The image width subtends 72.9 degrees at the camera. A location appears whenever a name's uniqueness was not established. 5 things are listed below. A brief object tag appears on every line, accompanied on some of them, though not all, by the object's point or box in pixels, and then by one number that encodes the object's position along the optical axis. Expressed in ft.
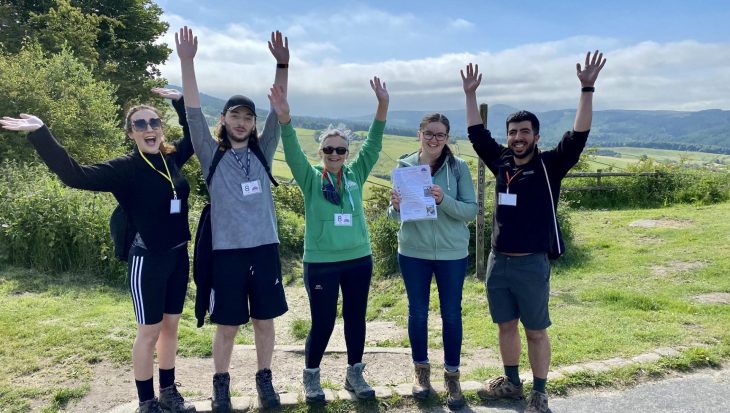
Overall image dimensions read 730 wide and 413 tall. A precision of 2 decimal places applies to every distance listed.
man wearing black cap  11.89
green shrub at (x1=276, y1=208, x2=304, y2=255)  45.52
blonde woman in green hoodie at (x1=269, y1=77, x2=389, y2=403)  12.49
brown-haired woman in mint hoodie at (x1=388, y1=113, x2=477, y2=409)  13.01
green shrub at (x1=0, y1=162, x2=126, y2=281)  27.25
